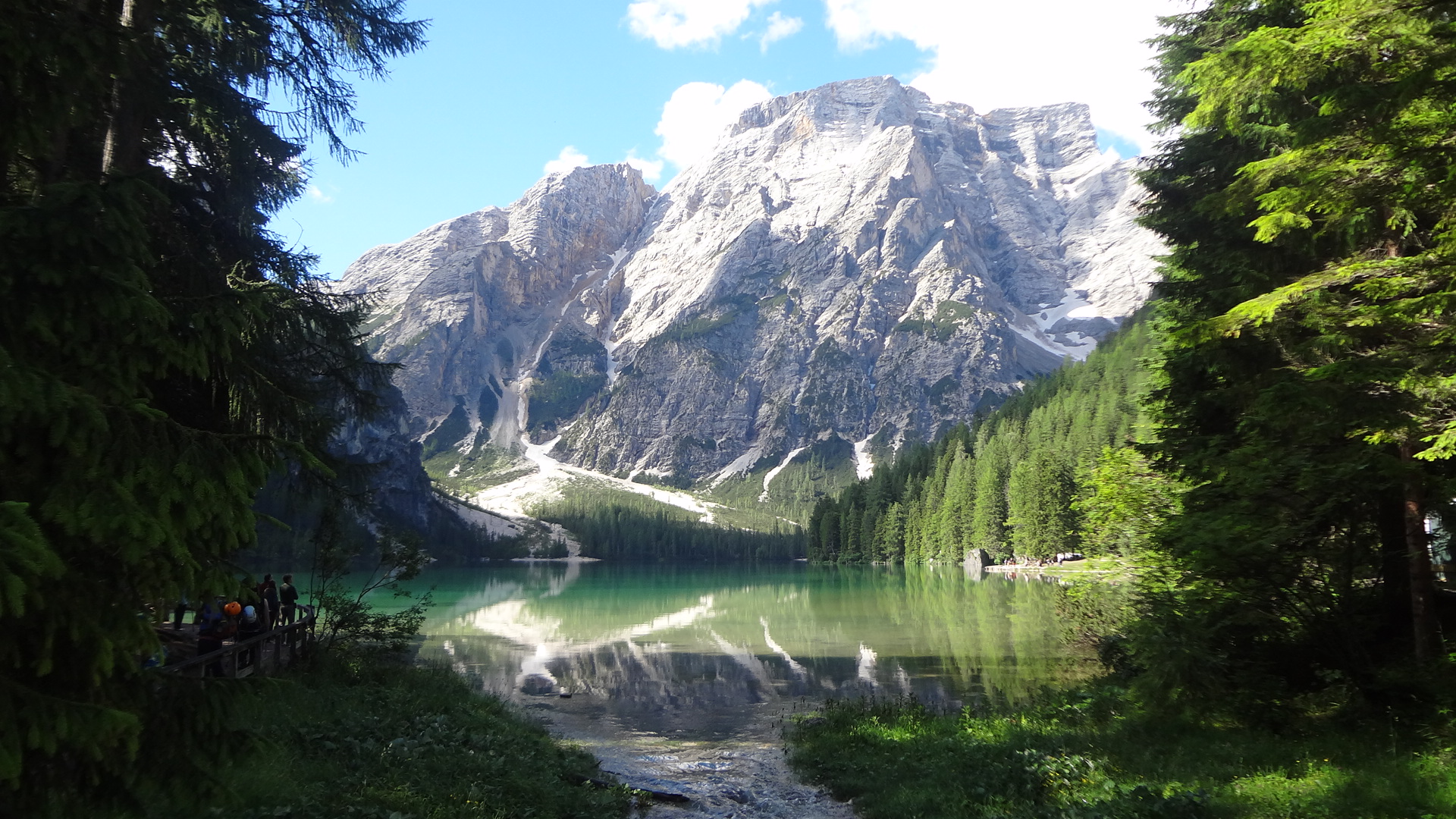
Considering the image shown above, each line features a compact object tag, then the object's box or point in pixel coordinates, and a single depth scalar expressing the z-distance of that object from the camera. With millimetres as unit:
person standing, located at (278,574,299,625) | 18578
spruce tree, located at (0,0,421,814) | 3611
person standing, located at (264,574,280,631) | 17578
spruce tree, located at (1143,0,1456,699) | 8367
